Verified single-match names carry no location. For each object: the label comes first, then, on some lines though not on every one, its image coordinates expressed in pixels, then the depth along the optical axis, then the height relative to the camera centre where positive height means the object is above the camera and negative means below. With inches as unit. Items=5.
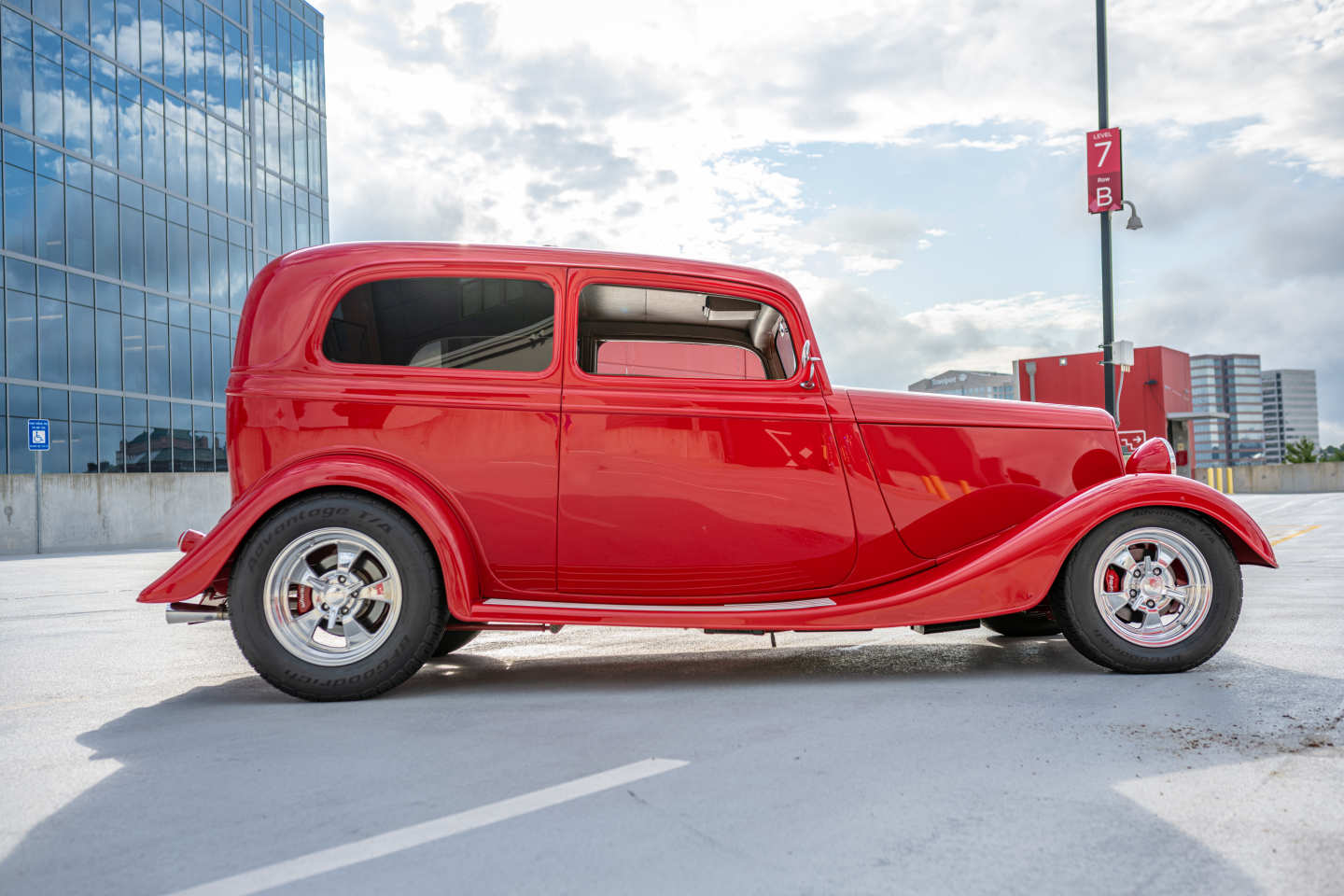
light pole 465.3 +93.9
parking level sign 442.9 +133.8
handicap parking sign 662.5 +26.2
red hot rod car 148.3 -6.2
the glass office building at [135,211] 1042.1 +334.3
